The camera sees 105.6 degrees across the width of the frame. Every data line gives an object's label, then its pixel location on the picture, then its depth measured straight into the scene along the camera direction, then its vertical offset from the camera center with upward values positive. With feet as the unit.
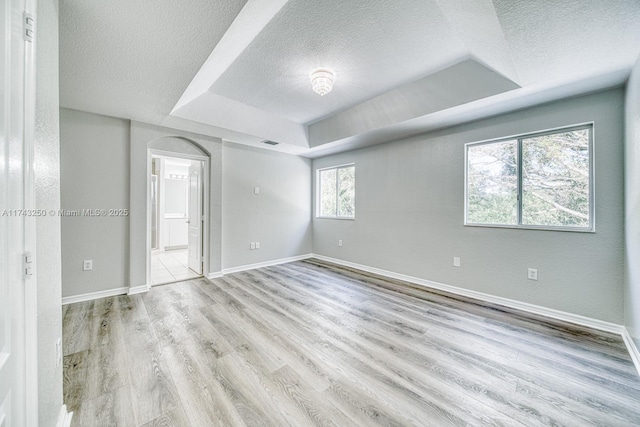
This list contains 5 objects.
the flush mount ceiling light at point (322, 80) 8.48 +4.73
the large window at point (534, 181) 8.44 +1.27
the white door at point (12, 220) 2.40 -0.07
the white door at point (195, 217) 13.62 -0.21
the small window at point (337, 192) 16.21 +1.54
